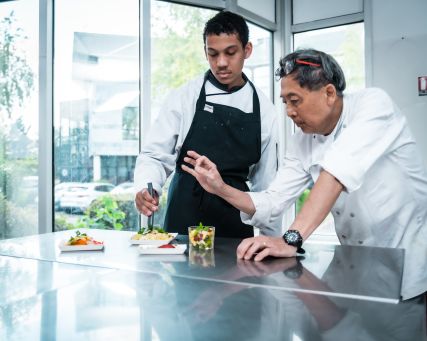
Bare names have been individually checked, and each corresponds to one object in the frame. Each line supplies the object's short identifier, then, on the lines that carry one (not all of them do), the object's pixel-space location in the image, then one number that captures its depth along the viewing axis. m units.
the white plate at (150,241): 1.50
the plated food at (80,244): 1.47
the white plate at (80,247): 1.46
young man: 2.01
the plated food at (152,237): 1.51
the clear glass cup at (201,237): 1.44
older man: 1.36
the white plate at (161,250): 1.40
